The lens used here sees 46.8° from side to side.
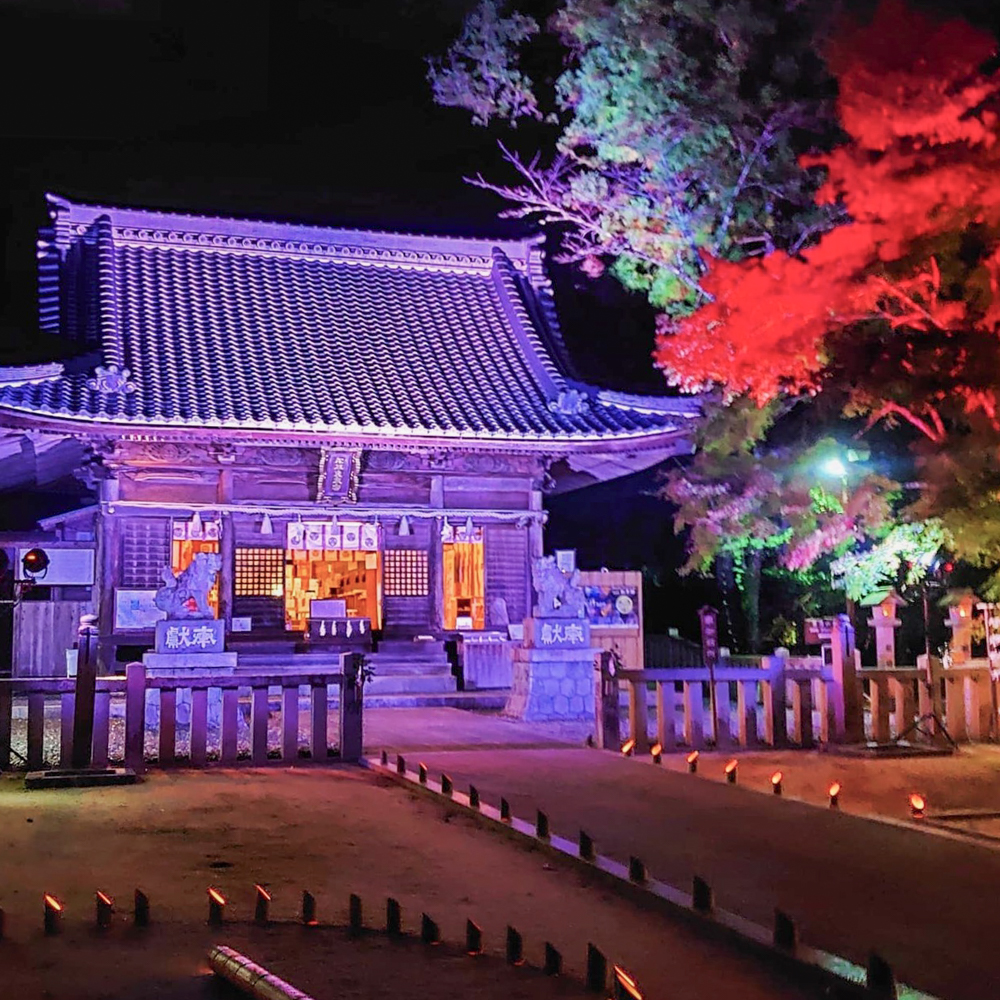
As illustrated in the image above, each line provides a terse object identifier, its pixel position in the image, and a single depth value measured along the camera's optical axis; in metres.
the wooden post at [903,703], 12.26
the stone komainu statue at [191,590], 15.13
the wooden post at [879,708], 12.10
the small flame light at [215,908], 5.45
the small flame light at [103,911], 5.43
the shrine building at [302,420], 17.81
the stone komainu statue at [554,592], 16.06
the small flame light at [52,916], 5.35
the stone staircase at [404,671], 18.45
